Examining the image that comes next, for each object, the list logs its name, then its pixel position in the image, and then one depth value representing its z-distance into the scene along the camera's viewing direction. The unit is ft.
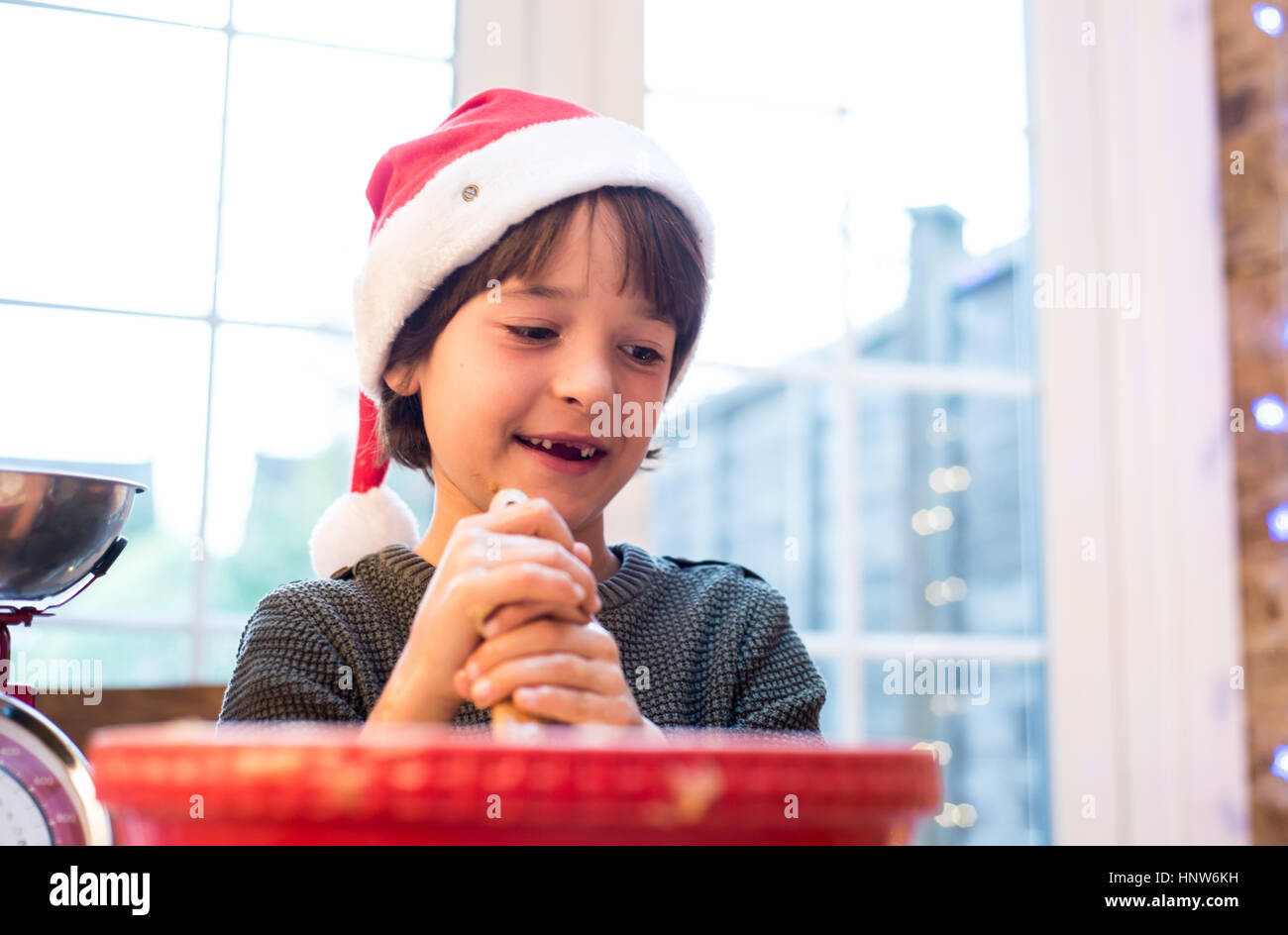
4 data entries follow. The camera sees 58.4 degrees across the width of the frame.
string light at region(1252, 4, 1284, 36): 6.32
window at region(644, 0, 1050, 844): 6.05
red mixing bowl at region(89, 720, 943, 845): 1.09
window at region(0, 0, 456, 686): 4.97
